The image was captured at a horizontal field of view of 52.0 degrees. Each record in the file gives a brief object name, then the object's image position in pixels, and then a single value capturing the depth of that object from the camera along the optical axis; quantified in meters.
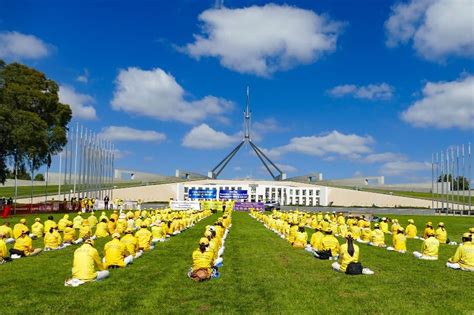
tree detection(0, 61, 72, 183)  47.97
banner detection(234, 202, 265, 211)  72.31
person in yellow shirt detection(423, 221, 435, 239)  25.45
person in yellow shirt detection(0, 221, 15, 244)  21.99
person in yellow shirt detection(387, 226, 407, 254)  22.83
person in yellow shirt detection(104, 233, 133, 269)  16.56
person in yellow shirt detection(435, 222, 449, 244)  27.16
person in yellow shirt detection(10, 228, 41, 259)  19.50
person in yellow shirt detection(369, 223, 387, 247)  25.62
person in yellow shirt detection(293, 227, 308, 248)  24.25
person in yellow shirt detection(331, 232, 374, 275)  15.90
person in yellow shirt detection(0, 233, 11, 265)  17.95
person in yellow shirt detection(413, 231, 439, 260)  19.86
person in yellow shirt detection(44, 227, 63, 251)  22.61
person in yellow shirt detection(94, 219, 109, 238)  27.94
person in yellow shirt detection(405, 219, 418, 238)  30.81
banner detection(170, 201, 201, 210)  58.06
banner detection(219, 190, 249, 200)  75.12
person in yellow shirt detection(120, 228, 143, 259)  19.01
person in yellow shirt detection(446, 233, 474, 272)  16.80
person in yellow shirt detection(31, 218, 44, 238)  27.69
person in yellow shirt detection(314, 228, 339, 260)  20.02
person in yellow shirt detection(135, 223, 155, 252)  21.94
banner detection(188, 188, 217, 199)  73.12
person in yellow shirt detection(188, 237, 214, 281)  14.41
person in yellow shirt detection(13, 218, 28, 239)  24.30
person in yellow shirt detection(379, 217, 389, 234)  33.44
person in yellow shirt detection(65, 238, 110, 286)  13.77
